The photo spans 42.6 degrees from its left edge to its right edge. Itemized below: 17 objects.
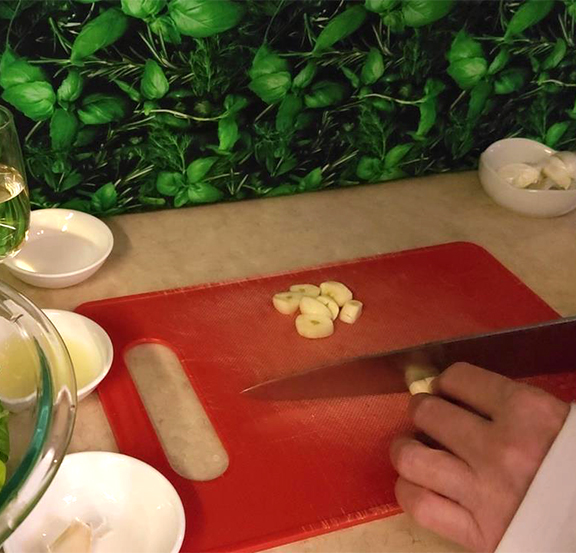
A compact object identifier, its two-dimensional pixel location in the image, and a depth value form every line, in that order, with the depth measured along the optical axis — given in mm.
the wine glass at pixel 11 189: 695
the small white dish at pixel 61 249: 812
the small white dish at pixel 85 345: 693
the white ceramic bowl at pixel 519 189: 1036
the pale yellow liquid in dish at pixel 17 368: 546
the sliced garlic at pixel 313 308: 819
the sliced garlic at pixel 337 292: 846
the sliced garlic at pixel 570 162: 1048
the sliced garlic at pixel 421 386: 732
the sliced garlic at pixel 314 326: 805
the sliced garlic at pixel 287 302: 826
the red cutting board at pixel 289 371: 634
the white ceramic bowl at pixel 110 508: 569
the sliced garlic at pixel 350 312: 832
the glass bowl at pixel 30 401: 438
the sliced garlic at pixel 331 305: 833
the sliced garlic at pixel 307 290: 848
